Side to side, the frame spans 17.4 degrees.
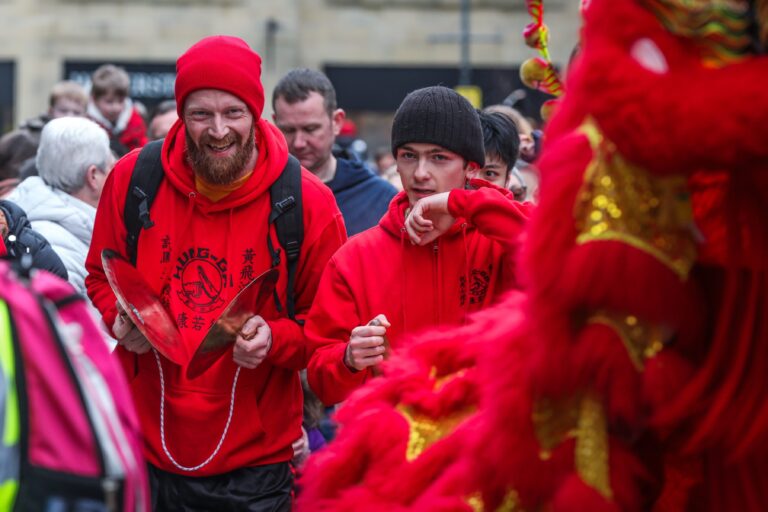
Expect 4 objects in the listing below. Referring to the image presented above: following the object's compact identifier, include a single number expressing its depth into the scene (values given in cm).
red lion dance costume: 440
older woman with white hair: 1151
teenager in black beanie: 805
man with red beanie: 908
